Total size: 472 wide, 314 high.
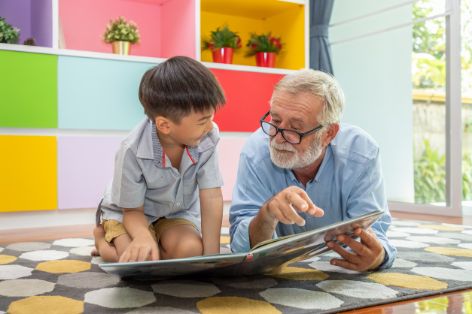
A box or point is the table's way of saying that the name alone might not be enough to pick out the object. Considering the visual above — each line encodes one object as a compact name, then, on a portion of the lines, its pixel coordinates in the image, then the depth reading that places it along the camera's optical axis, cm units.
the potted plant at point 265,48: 345
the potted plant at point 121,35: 293
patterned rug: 106
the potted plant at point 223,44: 326
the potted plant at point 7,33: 258
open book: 101
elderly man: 137
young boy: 137
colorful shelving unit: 254
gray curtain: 358
